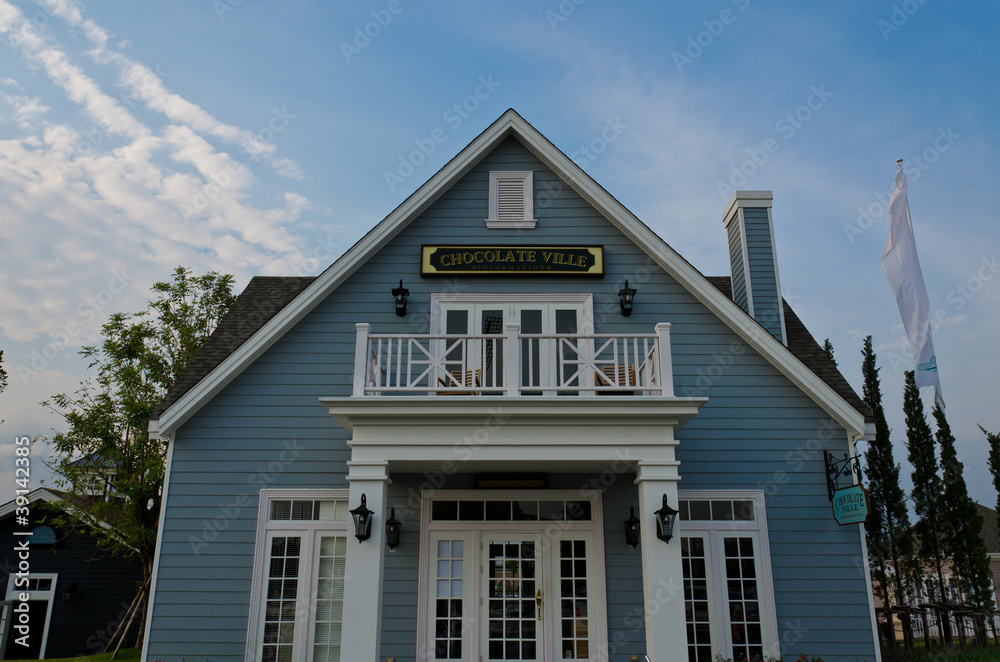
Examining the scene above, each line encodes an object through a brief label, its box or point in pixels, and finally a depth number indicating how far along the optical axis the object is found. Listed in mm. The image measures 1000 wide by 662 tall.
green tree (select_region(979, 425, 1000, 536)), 17859
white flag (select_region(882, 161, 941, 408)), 9602
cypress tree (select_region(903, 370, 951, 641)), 17516
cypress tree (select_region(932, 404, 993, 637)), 16344
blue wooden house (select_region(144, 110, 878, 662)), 7742
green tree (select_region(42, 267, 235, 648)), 14461
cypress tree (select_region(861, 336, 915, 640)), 17719
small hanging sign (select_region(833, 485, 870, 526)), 8203
